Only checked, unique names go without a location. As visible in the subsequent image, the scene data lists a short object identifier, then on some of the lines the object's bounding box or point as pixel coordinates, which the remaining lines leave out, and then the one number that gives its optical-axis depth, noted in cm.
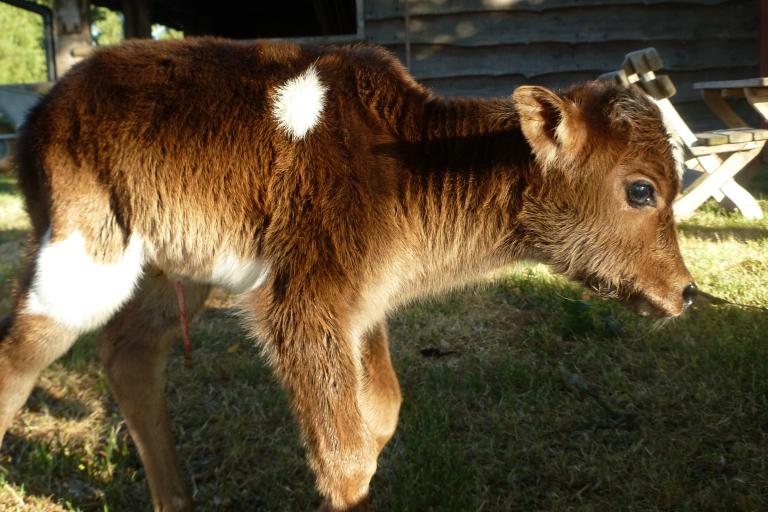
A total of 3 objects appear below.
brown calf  285
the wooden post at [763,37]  941
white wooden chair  683
